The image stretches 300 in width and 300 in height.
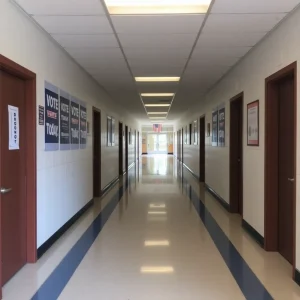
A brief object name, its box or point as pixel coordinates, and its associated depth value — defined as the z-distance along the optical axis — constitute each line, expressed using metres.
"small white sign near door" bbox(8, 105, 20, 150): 3.66
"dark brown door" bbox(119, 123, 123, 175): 14.09
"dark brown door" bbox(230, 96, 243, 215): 6.90
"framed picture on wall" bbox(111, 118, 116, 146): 11.40
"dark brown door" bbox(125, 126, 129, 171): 16.73
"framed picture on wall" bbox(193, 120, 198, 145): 13.27
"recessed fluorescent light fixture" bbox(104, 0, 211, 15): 3.76
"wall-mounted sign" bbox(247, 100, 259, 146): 5.11
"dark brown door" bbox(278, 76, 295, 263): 4.17
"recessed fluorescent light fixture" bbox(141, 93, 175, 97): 10.56
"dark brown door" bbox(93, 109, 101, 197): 8.83
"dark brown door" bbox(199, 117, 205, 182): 12.11
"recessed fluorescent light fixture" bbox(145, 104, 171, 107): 13.91
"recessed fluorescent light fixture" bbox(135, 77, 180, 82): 7.91
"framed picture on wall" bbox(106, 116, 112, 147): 10.32
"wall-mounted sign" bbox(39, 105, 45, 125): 4.35
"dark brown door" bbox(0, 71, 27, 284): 3.53
